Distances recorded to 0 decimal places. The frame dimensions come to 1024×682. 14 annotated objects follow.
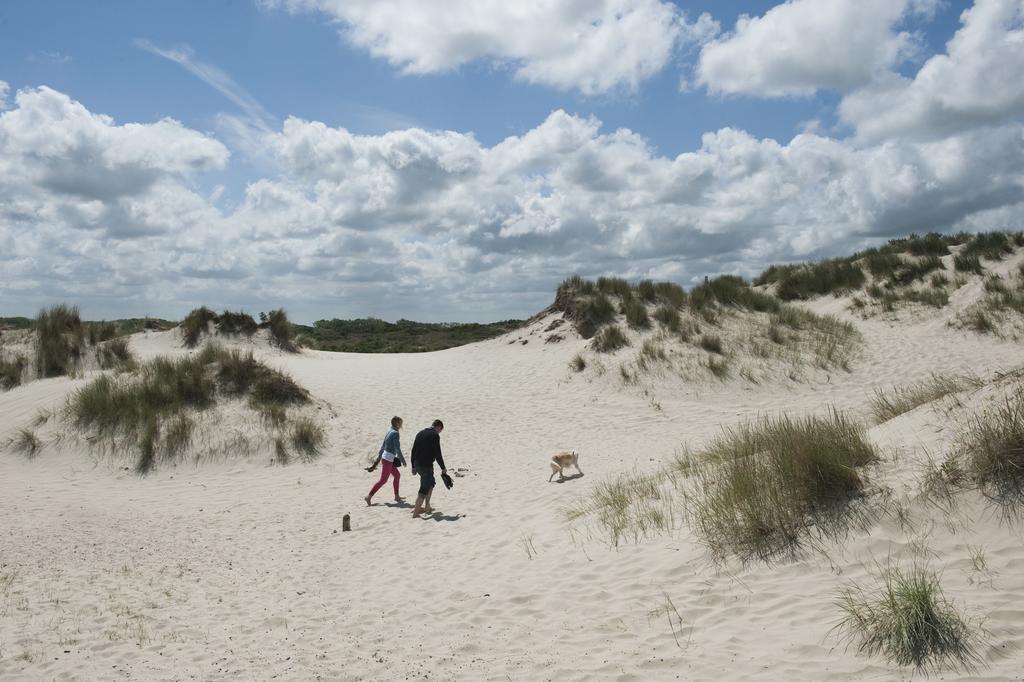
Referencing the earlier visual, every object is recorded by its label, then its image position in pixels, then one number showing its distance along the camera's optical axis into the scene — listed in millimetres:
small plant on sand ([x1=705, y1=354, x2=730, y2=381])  18688
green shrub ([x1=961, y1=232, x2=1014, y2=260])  28109
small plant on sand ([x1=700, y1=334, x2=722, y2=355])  19844
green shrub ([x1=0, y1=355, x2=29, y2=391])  18031
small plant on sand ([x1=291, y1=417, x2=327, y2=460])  14445
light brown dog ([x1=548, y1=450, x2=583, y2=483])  11477
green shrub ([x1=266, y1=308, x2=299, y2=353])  25875
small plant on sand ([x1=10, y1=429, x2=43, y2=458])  13953
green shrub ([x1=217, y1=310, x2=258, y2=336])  25297
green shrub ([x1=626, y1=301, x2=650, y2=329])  22125
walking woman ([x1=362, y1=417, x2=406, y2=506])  10898
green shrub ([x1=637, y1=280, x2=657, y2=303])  24438
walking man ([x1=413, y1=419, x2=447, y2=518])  10094
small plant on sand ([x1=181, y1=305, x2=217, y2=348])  24656
